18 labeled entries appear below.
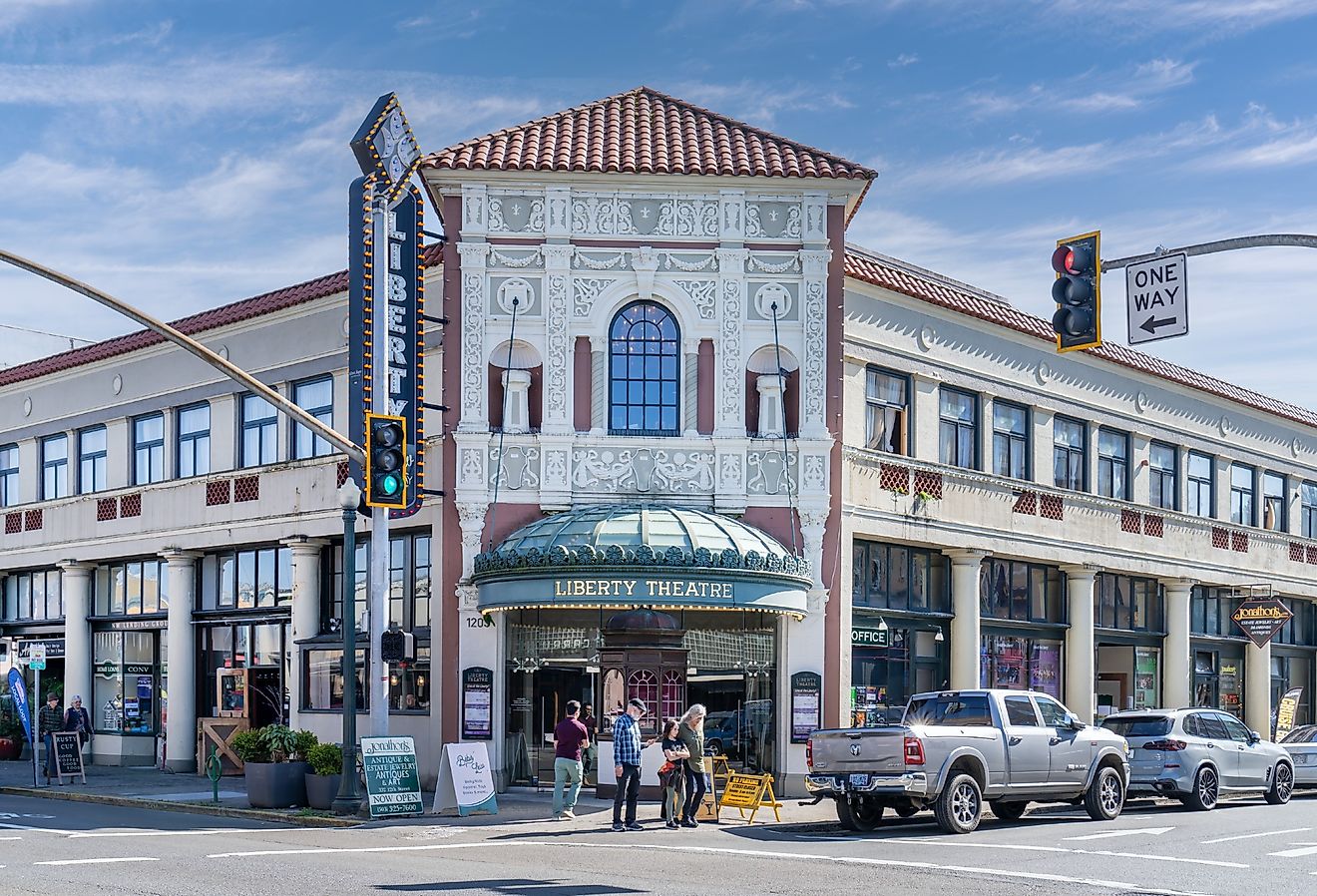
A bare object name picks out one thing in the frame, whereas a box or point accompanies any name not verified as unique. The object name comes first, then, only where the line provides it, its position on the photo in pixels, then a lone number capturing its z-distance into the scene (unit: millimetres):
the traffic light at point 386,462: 22312
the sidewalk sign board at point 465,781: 23000
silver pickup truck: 20609
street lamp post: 23016
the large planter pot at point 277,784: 24078
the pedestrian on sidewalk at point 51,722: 30003
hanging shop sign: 35562
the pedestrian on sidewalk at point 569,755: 22594
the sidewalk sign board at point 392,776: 22656
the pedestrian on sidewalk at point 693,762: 21984
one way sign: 15984
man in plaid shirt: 21609
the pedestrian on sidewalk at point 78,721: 30745
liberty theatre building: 26375
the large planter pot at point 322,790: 23750
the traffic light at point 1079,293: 15938
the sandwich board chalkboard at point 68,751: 30016
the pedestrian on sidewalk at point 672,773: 21734
